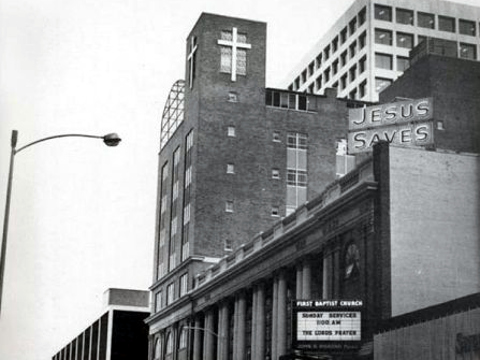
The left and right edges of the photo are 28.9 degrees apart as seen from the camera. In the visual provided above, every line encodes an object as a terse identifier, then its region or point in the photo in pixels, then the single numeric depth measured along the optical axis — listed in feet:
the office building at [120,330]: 385.70
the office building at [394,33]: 360.69
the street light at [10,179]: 77.20
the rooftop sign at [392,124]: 158.30
